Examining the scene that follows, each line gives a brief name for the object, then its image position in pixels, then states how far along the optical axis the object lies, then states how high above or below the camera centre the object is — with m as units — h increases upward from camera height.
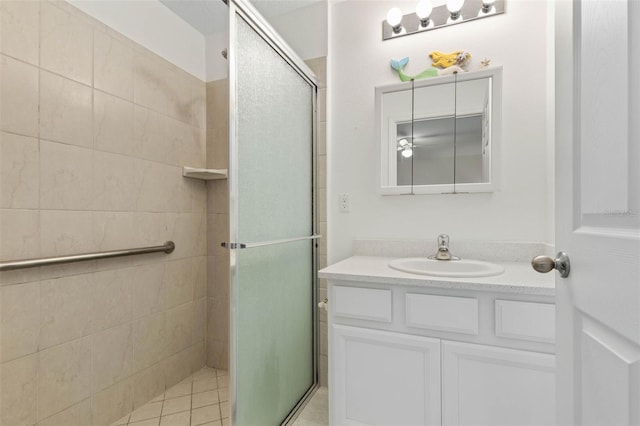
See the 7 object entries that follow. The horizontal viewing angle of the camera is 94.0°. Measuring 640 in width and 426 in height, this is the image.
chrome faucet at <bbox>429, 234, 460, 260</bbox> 1.50 -0.19
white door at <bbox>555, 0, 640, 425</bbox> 0.44 +0.00
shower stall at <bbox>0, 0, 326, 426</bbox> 1.19 -0.03
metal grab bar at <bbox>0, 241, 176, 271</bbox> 1.16 -0.21
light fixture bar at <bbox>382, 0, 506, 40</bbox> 1.53 +1.05
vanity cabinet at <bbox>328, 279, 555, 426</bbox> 1.03 -0.55
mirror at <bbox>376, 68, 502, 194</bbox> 1.51 +0.42
